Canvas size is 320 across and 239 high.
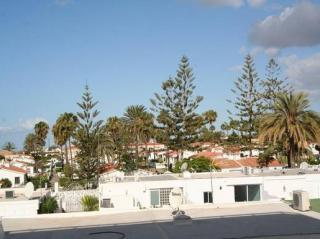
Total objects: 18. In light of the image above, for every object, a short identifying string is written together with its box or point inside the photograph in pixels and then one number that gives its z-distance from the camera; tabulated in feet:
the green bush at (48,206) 60.64
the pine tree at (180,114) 171.73
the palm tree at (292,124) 95.95
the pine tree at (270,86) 175.52
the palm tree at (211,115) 290.46
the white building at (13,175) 183.73
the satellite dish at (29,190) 61.44
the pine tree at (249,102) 172.86
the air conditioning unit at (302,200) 50.06
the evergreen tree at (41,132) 258.78
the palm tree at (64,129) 211.20
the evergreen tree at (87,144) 161.48
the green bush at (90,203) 68.69
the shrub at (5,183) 171.30
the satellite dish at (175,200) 52.08
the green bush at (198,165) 132.56
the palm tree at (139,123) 212.64
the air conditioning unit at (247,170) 78.78
